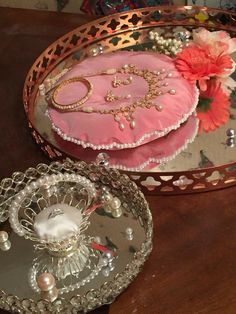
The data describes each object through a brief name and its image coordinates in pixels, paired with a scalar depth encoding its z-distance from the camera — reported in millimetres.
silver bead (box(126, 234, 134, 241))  733
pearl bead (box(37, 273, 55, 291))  644
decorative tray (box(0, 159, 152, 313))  651
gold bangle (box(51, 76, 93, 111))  867
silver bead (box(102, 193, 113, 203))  764
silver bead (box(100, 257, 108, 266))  706
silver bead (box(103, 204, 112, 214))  769
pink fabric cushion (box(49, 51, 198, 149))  822
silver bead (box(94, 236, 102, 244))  734
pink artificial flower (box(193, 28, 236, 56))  971
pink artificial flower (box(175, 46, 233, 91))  926
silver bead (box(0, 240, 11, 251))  738
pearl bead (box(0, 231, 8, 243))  740
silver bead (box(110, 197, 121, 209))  761
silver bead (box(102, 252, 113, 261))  710
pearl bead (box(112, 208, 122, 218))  764
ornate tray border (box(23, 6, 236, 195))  1016
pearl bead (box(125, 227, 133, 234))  738
